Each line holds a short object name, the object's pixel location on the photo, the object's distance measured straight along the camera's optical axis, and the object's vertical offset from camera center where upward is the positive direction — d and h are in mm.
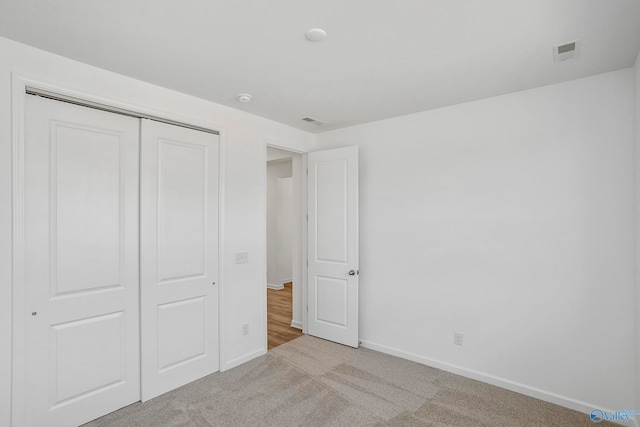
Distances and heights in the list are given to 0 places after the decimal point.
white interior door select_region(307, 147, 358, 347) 3666 -327
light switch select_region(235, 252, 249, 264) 3238 -396
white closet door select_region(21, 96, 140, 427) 2080 -306
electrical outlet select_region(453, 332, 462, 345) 3063 -1154
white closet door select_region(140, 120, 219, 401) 2613 -321
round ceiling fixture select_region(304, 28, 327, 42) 1851 +1060
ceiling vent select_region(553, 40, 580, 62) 2008 +1050
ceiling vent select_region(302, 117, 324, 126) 3550 +1080
